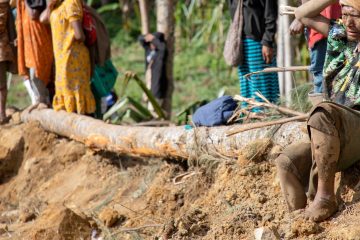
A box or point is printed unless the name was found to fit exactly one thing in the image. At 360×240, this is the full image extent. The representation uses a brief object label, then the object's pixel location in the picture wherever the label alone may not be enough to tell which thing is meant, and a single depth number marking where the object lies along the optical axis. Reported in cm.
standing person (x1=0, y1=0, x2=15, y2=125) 1240
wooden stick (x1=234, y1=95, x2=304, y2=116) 735
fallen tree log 755
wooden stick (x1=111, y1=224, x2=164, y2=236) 752
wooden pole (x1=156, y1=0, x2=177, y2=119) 1359
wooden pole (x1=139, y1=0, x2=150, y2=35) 1631
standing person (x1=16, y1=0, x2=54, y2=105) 1182
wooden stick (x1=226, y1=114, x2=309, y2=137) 709
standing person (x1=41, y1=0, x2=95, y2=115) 1085
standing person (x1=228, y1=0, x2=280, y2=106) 916
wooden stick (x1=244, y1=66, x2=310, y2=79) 747
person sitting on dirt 592
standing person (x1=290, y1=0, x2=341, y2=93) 754
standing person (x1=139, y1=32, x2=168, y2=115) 1404
